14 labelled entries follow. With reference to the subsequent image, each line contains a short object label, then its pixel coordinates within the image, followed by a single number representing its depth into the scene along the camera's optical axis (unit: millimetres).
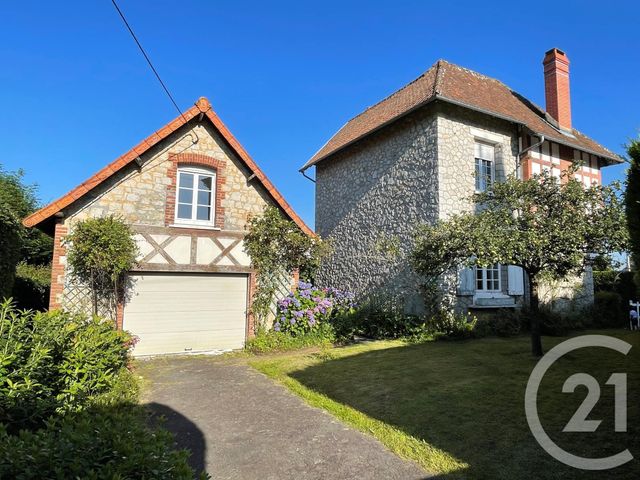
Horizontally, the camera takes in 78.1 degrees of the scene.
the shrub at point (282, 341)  8867
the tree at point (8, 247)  7691
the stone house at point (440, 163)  10539
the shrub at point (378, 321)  10258
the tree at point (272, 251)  9227
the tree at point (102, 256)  7414
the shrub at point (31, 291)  10641
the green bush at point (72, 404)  1678
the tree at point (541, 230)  6676
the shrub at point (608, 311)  12586
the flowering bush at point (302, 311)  9320
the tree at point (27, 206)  17844
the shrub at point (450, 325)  9727
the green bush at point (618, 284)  14516
